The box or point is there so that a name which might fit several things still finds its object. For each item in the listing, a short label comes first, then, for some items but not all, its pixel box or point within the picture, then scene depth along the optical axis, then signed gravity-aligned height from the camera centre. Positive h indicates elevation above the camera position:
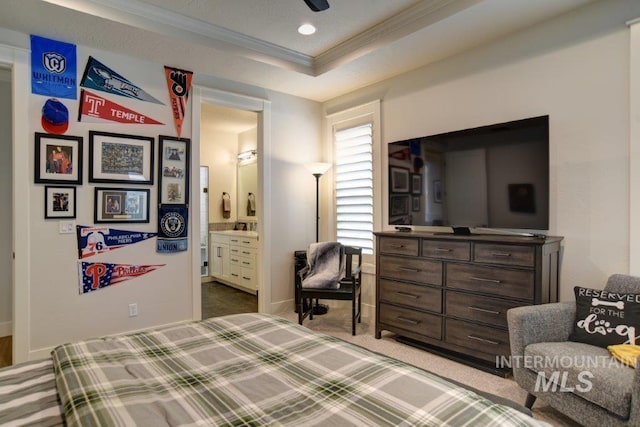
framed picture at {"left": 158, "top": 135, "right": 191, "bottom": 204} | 3.58 +0.44
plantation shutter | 4.26 +0.34
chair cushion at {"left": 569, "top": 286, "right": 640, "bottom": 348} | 2.00 -0.62
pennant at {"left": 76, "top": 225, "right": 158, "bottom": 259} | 3.16 -0.25
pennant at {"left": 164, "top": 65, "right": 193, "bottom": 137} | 3.62 +1.29
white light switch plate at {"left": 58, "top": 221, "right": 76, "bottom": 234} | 3.07 -0.13
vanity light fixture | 6.28 +1.07
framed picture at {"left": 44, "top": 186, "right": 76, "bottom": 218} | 3.01 +0.09
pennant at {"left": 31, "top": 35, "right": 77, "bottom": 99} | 2.95 +1.24
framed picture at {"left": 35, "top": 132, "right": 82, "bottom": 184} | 2.97 +0.47
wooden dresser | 2.54 -0.59
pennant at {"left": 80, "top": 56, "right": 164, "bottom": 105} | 3.19 +1.22
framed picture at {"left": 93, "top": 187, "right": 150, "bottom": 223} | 3.24 +0.07
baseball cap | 3.00 +0.83
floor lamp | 4.38 +0.53
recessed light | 3.08 +1.64
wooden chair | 3.63 -0.81
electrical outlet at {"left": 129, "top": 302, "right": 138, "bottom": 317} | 3.40 -0.94
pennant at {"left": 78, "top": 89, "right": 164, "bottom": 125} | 3.17 +0.95
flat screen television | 2.66 +0.31
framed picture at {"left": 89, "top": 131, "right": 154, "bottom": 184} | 3.22 +0.52
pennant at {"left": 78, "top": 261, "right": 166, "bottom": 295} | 3.17 -0.57
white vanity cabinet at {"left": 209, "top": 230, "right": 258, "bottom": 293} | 5.33 -0.75
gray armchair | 1.69 -0.82
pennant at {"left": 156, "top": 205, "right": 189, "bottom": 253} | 3.56 -0.16
